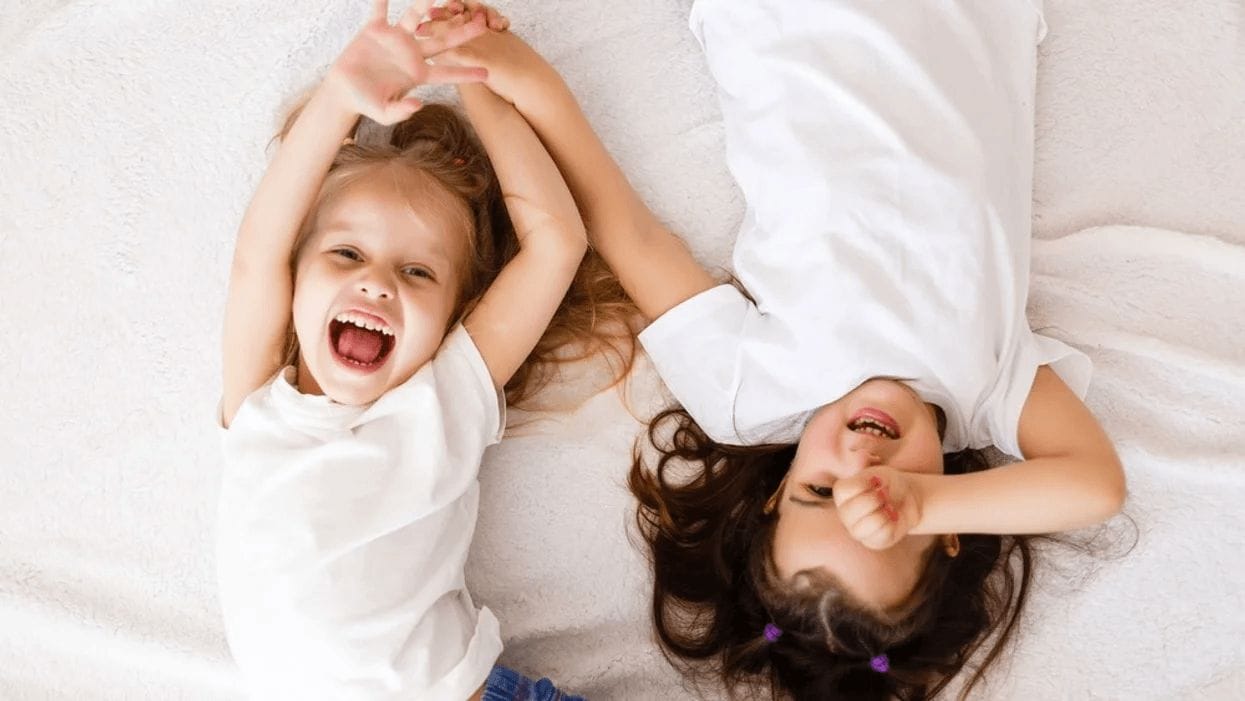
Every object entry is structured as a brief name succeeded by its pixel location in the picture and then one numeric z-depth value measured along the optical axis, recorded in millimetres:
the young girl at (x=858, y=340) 1079
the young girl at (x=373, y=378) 1084
